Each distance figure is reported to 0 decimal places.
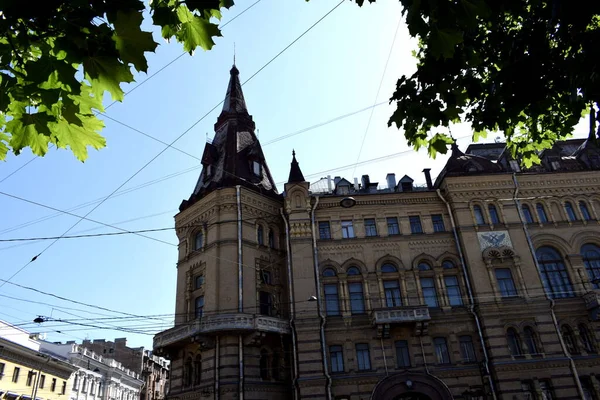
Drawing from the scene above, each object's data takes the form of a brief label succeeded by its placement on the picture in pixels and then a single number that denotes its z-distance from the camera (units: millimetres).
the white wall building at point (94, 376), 50094
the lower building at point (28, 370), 36906
